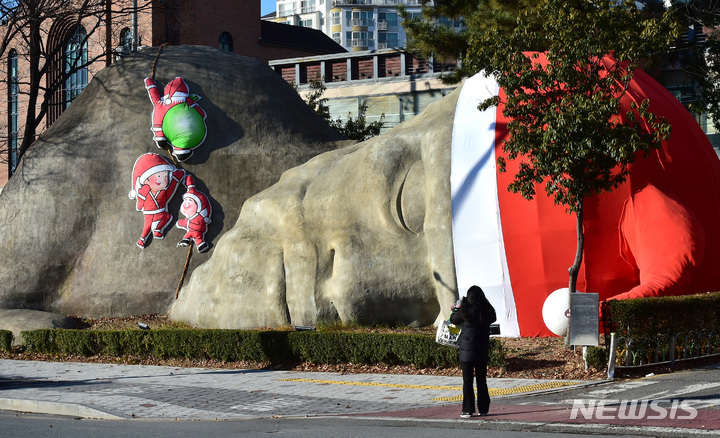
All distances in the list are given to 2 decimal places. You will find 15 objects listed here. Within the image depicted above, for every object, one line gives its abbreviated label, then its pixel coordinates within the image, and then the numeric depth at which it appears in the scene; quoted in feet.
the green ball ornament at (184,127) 83.82
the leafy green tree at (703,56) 87.45
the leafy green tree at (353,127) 110.32
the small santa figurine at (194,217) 82.23
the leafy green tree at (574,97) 46.62
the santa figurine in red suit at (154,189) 82.33
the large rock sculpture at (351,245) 61.67
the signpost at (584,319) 43.39
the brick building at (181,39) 143.64
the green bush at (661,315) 43.68
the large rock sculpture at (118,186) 82.23
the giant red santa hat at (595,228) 53.06
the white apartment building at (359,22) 380.58
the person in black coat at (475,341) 33.55
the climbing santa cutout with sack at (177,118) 83.82
